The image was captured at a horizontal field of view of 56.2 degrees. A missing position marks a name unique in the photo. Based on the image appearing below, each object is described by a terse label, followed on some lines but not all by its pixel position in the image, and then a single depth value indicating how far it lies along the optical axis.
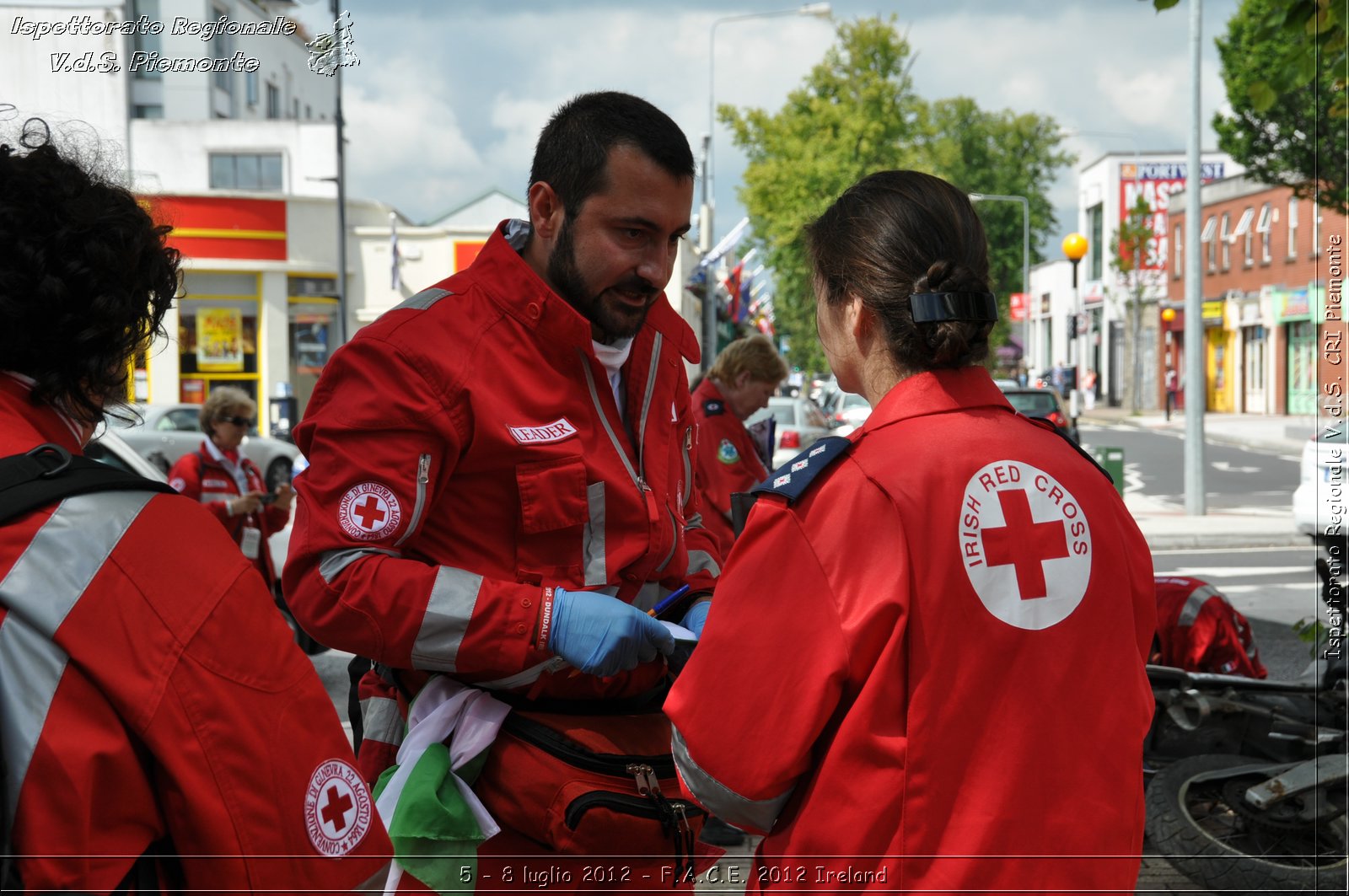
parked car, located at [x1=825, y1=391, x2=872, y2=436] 21.58
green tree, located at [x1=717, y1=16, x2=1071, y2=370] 31.91
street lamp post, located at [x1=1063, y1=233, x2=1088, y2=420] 18.22
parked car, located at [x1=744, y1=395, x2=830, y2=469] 16.72
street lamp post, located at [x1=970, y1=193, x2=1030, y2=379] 43.44
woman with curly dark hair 1.21
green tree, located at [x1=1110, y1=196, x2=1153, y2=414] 39.66
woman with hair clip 1.55
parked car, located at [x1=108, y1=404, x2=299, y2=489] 18.83
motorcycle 3.93
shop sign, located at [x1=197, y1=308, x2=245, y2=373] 29.91
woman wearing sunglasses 7.37
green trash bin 13.97
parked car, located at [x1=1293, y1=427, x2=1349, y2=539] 4.16
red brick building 37.88
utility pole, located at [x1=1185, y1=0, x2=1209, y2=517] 13.80
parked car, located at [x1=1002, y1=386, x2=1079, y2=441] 17.88
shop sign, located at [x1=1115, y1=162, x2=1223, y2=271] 56.81
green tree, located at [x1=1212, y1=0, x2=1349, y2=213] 25.28
